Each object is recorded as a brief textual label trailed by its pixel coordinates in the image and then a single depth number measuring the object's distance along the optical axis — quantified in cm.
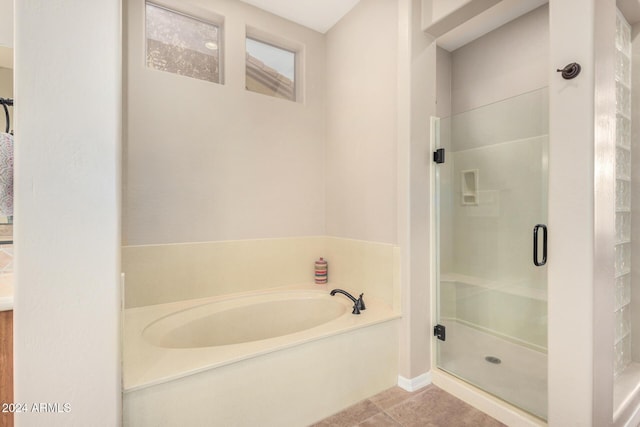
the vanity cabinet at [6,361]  101
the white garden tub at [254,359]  126
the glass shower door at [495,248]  159
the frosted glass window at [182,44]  213
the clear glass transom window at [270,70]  250
